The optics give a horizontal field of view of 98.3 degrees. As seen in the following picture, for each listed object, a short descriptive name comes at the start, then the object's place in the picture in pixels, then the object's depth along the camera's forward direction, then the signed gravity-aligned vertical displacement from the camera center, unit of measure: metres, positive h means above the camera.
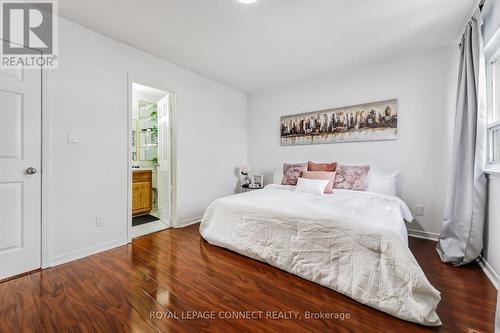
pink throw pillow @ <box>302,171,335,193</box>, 2.93 -0.14
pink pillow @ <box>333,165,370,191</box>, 2.97 -0.16
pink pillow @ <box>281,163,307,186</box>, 3.43 -0.11
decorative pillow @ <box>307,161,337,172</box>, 3.21 +0.00
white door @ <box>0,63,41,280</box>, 1.86 -0.05
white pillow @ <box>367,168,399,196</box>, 2.81 -0.22
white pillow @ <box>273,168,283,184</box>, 3.75 -0.16
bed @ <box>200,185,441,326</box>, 1.43 -0.66
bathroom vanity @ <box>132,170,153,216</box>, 3.76 -0.47
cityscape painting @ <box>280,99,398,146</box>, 3.05 +0.66
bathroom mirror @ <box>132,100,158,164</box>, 4.54 +0.68
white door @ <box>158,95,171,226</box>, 3.32 +0.09
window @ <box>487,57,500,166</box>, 2.02 +0.52
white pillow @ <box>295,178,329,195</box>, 2.87 -0.27
